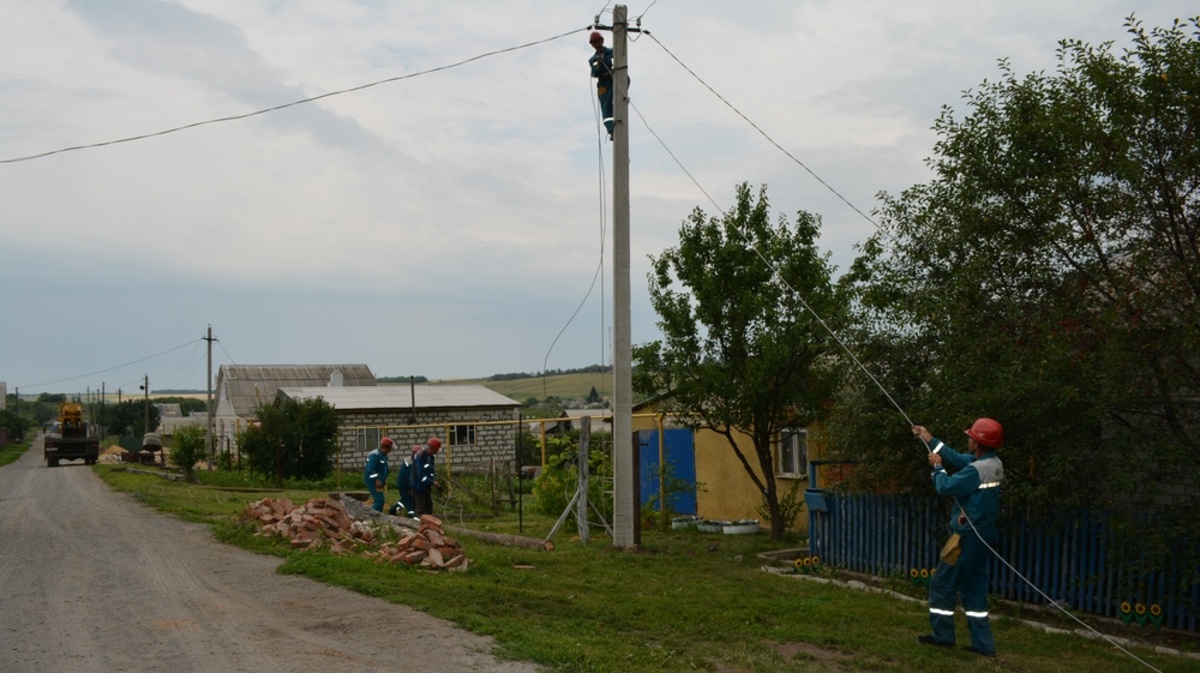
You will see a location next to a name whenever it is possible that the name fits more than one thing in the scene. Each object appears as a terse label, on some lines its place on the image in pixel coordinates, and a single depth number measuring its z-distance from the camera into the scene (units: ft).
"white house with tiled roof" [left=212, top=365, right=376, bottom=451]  208.64
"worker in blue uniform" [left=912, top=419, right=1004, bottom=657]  27.53
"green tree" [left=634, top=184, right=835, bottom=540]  49.88
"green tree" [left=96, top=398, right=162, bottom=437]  338.95
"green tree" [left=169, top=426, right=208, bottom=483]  111.34
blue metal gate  68.95
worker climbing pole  47.62
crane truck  165.68
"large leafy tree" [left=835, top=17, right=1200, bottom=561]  27.78
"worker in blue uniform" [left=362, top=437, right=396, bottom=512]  55.57
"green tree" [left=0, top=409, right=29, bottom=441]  304.09
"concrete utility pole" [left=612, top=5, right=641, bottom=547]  46.70
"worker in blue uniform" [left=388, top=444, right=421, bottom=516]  55.52
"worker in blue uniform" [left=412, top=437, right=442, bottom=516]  54.34
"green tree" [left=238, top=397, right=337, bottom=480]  106.11
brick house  129.80
